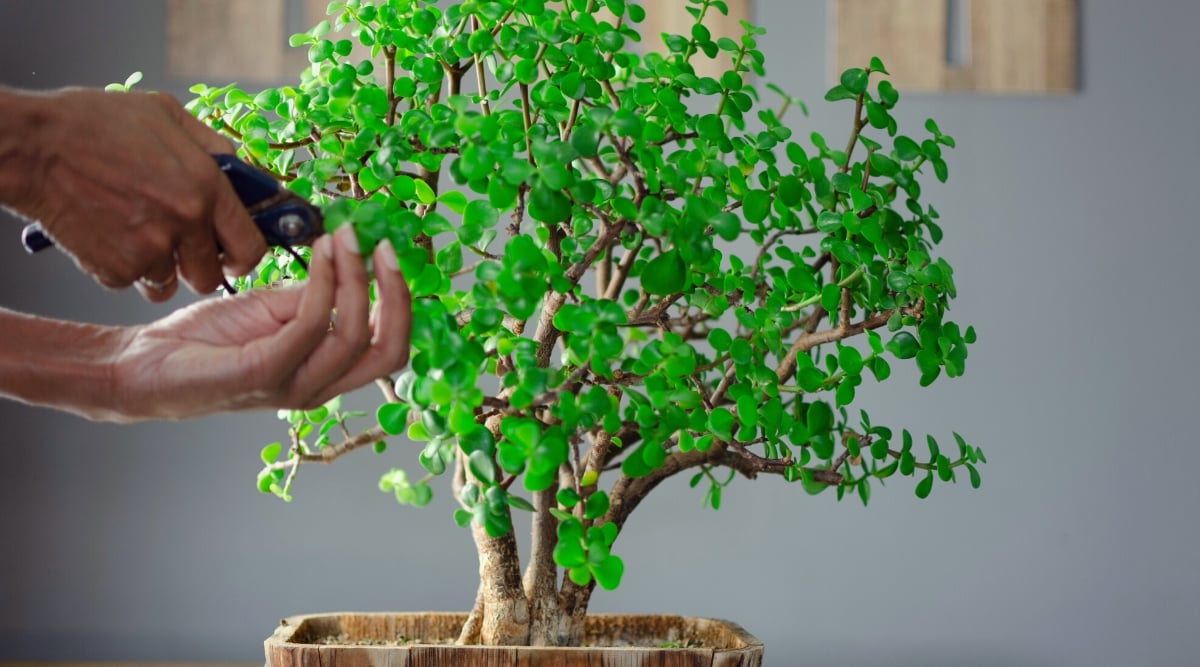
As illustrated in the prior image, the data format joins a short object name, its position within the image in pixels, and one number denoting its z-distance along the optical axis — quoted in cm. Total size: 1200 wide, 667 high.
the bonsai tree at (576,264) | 74
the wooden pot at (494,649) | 87
